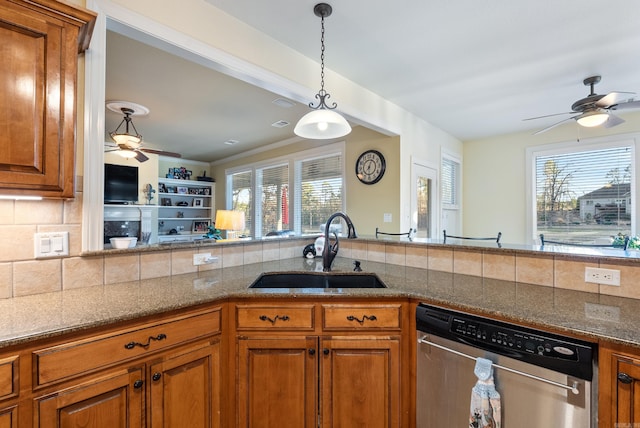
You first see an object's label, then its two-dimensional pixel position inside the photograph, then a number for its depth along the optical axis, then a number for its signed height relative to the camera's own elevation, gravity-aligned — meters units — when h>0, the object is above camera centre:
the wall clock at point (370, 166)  4.00 +0.66
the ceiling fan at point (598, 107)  2.70 +1.01
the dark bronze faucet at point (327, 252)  1.99 -0.24
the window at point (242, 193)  6.23 +0.49
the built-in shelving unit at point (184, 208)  6.69 +0.16
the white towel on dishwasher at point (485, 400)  1.17 -0.72
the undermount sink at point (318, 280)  1.91 -0.42
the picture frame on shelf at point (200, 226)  7.28 -0.27
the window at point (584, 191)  4.01 +0.35
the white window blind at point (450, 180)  5.01 +0.62
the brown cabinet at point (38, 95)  1.09 +0.45
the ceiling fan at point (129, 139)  3.44 +0.88
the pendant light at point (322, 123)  1.85 +0.60
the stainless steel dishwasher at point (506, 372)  1.02 -0.60
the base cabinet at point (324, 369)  1.46 -0.75
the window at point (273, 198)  5.40 +0.31
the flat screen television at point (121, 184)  5.10 +0.53
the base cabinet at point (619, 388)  0.93 -0.55
